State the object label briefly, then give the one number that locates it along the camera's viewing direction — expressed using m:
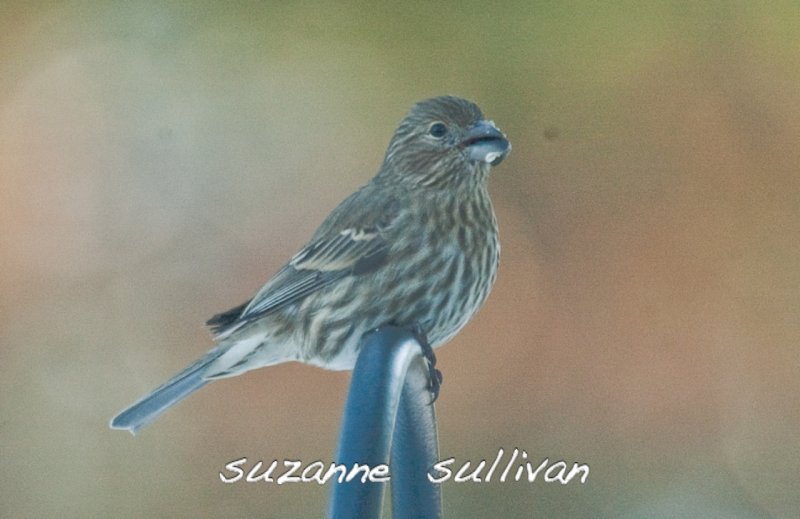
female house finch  6.73
